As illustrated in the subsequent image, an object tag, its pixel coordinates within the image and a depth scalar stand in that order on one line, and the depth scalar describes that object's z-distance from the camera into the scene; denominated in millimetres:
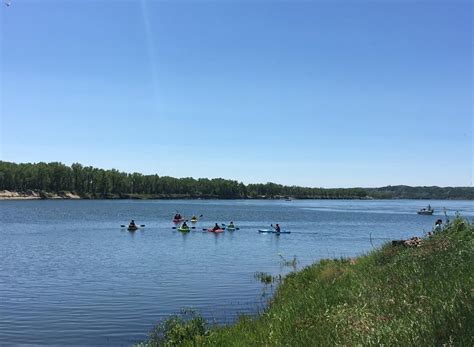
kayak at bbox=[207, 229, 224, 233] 65875
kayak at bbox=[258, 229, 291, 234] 65688
